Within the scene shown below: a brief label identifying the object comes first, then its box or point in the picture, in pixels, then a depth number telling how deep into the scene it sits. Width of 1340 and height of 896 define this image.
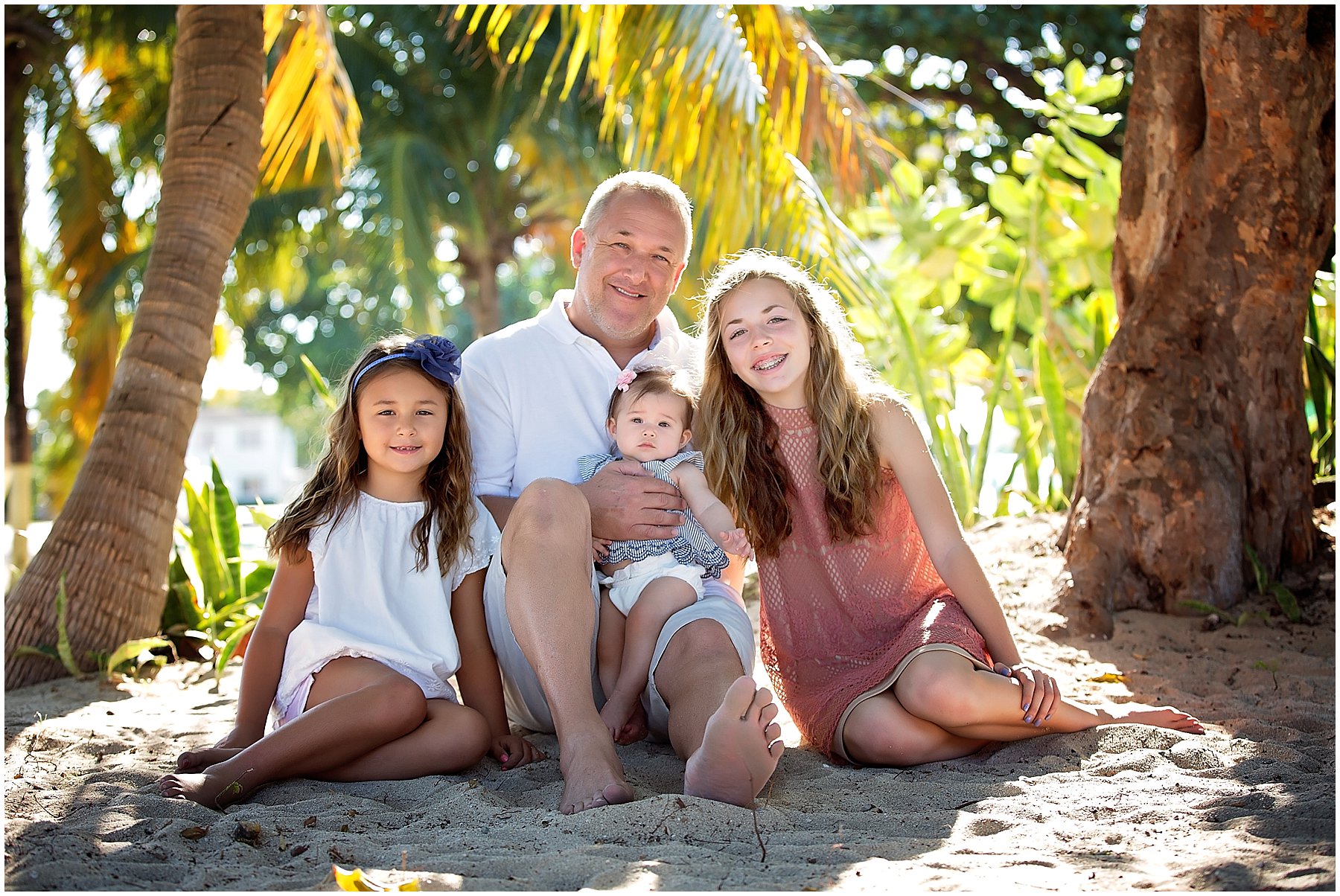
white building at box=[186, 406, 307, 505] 45.84
